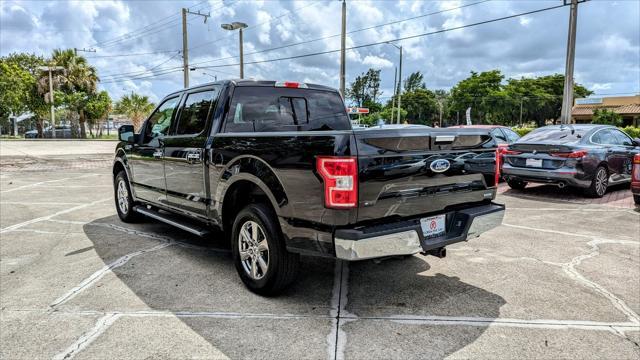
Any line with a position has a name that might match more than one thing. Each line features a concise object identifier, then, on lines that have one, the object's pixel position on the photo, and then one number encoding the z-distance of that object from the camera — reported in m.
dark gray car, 8.75
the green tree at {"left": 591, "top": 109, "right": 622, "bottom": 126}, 45.87
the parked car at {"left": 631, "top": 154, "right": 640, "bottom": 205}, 7.85
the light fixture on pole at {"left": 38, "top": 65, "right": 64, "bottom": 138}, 43.38
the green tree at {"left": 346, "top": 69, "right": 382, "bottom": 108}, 101.62
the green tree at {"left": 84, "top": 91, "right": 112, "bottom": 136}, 47.41
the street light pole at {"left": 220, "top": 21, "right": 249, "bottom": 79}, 24.91
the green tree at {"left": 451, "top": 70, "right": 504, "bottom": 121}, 73.25
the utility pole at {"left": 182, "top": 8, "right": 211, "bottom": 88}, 26.64
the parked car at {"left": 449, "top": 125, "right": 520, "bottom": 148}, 11.66
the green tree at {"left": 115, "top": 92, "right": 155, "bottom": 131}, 59.56
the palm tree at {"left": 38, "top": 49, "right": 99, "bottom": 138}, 46.59
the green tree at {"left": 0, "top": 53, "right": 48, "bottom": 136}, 42.81
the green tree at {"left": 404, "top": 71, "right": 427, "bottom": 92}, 112.50
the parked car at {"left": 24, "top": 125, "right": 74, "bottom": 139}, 52.47
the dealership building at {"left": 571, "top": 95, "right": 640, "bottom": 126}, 54.00
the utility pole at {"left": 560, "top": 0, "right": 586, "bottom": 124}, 15.20
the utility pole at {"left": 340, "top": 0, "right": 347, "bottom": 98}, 21.62
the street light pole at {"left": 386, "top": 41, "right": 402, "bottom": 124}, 39.82
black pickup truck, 3.12
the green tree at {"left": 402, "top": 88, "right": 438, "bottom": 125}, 92.31
